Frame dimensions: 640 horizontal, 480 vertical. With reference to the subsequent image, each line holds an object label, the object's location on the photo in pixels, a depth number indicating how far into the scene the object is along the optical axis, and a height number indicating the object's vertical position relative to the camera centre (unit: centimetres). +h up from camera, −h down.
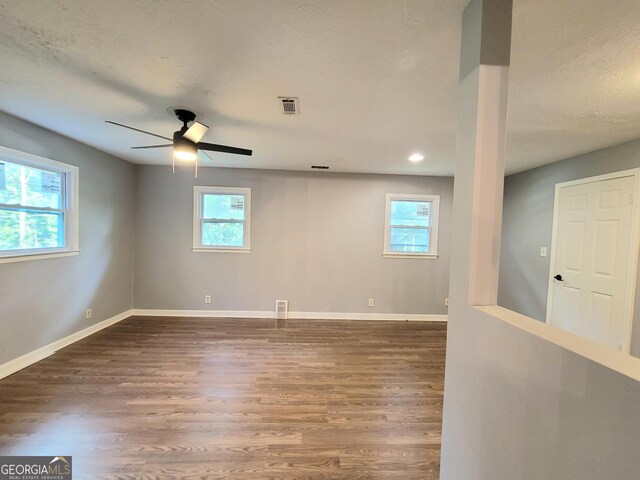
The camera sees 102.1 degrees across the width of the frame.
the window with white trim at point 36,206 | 243 +15
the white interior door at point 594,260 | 263 -21
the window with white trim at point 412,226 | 442 +15
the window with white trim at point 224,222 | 424 +10
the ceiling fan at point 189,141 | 210 +71
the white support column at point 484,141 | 103 +39
